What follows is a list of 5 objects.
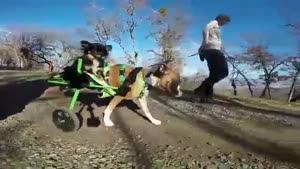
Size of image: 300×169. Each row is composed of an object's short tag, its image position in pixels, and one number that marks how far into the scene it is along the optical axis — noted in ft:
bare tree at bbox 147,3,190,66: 49.32
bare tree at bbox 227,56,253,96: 45.44
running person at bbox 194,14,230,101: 12.25
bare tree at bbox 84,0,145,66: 42.25
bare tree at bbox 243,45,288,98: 50.04
